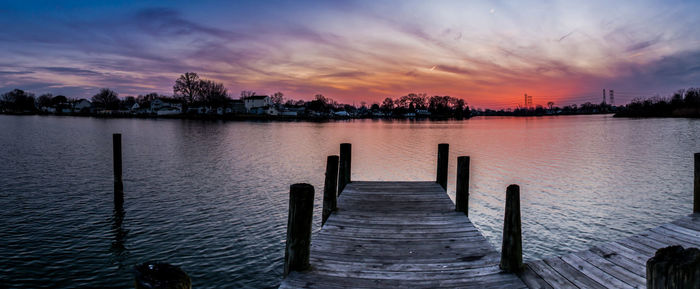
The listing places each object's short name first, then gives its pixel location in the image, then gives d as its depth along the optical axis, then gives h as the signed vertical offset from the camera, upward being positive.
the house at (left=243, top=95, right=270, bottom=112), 170.50 +11.70
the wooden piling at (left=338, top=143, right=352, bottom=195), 12.48 -1.36
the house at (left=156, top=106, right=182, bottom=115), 160.65 +6.36
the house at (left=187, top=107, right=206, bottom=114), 148.25 +6.34
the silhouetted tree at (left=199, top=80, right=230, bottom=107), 143.88 +12.96
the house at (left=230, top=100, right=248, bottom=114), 167.00 +8.77
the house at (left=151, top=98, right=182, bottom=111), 165.16 +9.87
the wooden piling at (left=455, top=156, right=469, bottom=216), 9.22 -1.54
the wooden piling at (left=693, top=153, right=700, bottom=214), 9.38 -1.59
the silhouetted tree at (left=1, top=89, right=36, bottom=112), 182.38 +11.21
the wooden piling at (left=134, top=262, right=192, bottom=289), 2.10 -0.92
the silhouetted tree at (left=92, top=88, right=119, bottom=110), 188.12 +13.47
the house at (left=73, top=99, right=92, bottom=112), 199.62 +10.81
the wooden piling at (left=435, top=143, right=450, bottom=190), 12.53 -1.33
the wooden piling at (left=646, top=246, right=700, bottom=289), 2.67 -1.07
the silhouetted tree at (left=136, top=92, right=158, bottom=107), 189.55 +11.63
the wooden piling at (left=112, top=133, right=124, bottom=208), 16.12 -2.37
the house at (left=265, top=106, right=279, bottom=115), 163.91 +7.13
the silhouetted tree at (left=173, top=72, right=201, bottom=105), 137.75 +15.11
